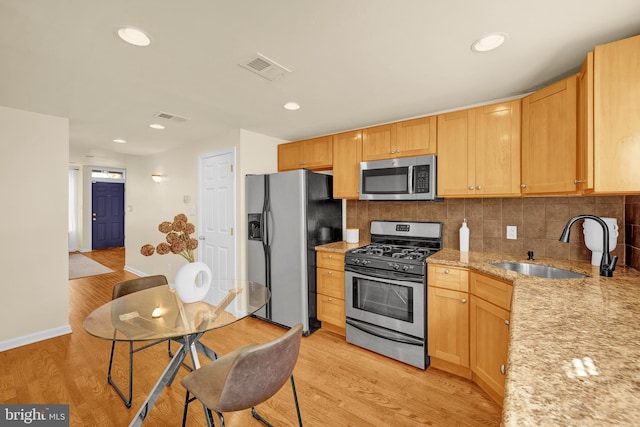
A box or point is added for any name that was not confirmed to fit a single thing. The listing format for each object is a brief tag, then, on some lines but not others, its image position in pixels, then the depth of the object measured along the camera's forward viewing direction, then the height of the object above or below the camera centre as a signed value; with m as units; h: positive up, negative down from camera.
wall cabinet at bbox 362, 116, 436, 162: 2.68 +0.74
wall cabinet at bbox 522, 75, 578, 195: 1.81 +0.51
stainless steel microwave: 2.64 +0.34
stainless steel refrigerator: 3.00 -0.26
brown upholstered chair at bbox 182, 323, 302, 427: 1.18 -0.75
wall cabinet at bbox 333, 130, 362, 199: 3.12 +0.56
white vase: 1.83 -0.47
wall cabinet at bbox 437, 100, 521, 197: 2.26 +0.53
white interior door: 3.54 -0.02
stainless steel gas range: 2.34 -0.75
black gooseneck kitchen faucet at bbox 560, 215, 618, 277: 1.64 -0.24
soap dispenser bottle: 2.67 -0.25
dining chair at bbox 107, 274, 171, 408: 2.10 -0.60
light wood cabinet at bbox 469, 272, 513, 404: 1.82 -0.83
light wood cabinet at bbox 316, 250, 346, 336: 2.91 -0.84
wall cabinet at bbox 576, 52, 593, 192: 1.56 +0.50
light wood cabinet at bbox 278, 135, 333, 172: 3.37 +0.74
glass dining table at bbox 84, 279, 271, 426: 1.51 -0.64
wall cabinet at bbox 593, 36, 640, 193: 1.46 +0.52
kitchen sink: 1.97 -0.43
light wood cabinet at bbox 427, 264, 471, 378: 2.19 -0.86
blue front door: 7.56 -0.08
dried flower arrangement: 1.79 -0.18
